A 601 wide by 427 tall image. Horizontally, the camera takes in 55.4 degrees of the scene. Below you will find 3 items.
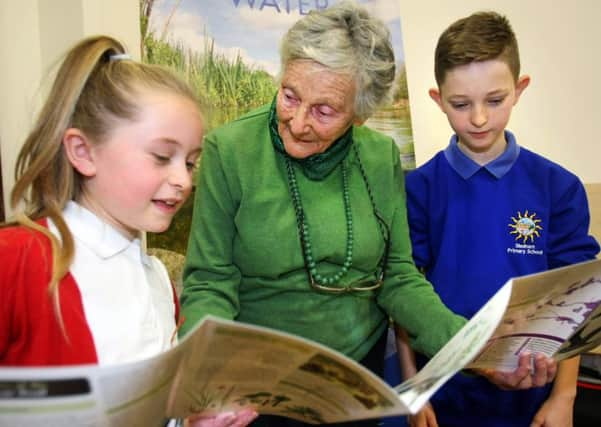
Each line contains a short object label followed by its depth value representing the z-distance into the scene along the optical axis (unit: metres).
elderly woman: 1.04
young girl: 0.74
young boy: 1.20
